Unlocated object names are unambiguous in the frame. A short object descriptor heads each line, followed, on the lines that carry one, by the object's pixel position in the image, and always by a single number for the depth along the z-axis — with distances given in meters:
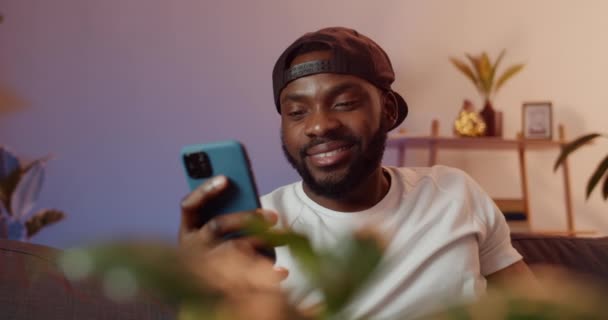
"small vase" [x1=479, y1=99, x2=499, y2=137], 3.50
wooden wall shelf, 3.38
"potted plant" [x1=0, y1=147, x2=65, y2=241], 2.00
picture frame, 3.63
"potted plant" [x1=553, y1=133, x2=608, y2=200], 1.35
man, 1.01
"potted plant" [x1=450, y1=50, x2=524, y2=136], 3.51
